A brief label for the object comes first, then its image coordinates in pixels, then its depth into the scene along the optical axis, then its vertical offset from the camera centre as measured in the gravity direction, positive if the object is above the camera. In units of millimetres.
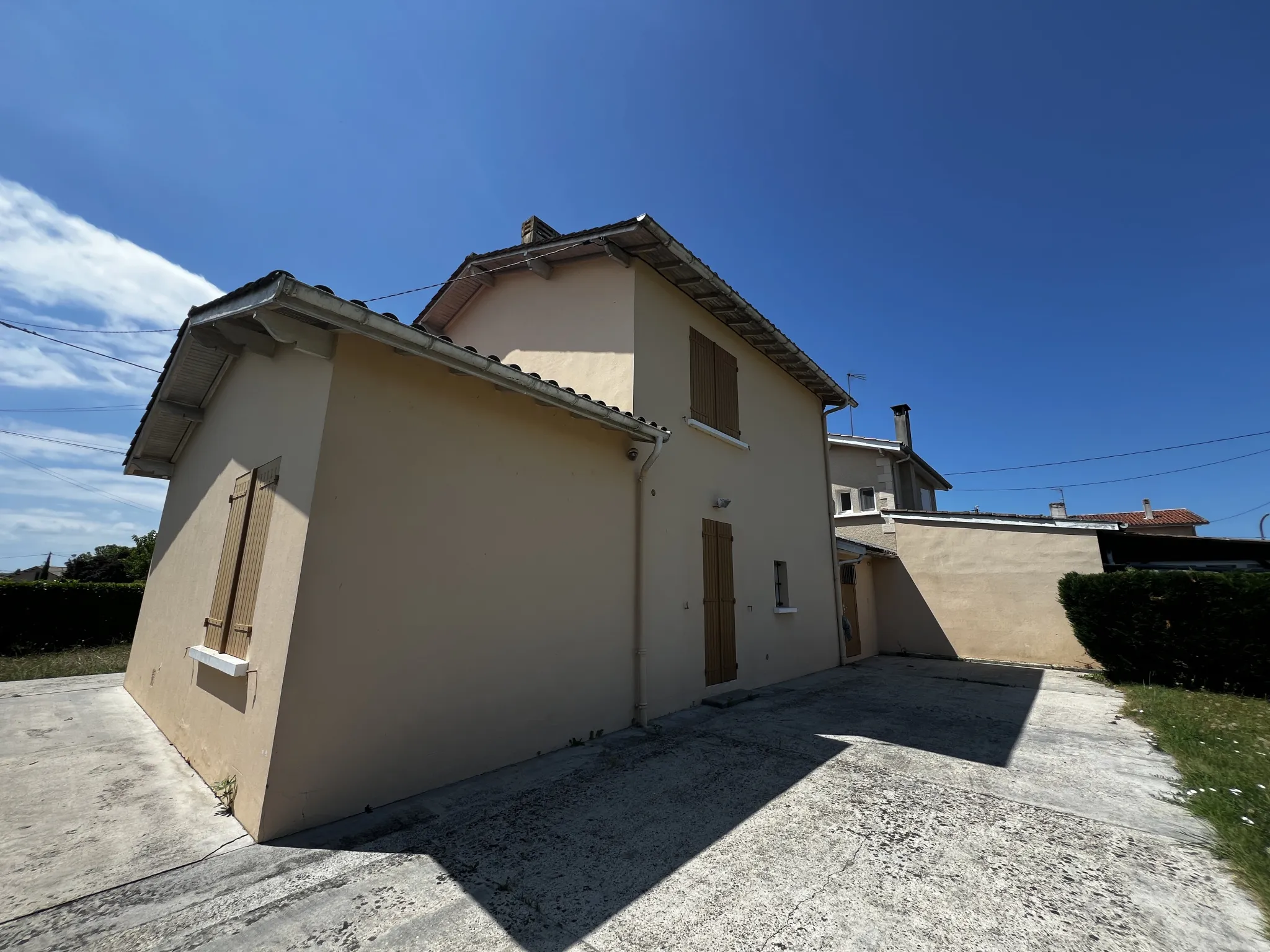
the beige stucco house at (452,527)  3312 +500
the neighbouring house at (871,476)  15586 +3498
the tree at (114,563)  23094 +706
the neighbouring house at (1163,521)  25406 +3485
